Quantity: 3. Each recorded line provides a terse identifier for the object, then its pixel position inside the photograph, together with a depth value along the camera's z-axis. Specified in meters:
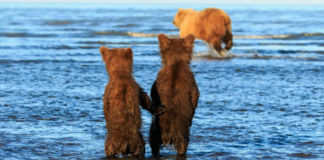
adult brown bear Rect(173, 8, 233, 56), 40.41
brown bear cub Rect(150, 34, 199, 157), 13.88
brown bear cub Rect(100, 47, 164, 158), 13.20
